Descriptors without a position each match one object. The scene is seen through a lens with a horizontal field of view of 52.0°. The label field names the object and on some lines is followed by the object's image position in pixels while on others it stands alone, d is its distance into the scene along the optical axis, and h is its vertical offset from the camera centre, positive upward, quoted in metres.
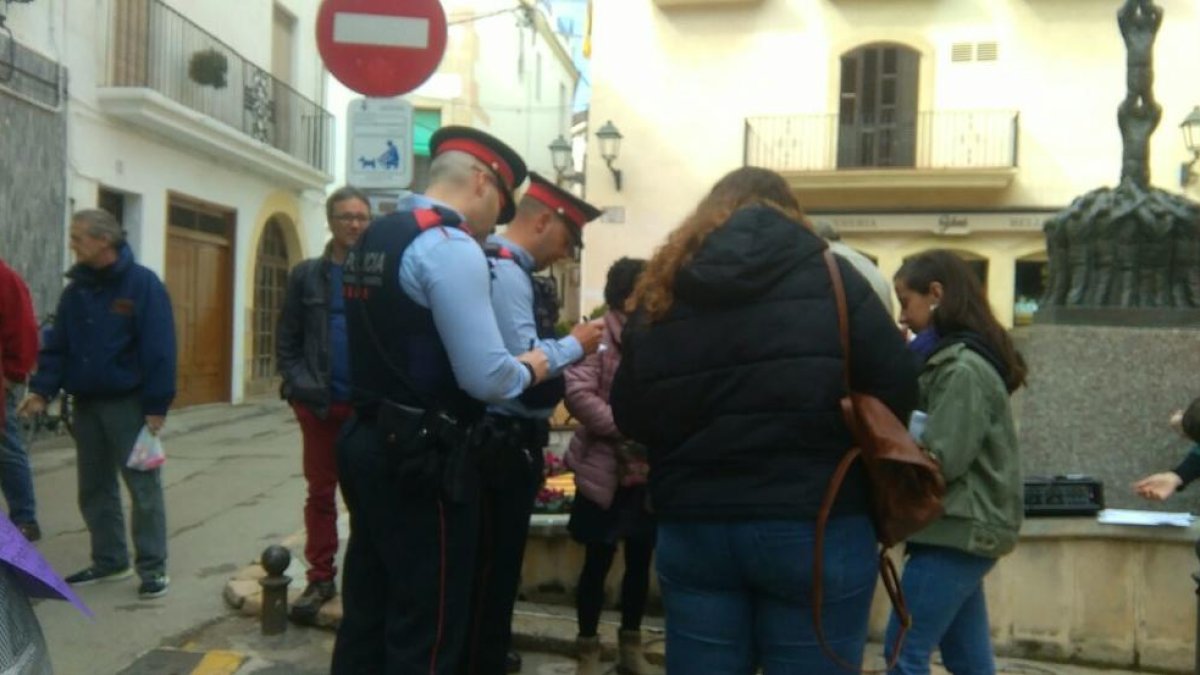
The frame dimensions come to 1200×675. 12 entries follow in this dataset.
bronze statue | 6.15 +0.56
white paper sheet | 4.95 -0.71
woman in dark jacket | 2.58 -0.20
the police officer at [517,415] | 3.54 -0.28
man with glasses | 5.14 -0.22
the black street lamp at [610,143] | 22.50 +3.41
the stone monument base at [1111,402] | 5.77 -0.28
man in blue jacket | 5.65 -0.27
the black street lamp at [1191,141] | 19.78 +3.34
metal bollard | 5.12 -1.18
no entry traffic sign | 5.46 +1.23
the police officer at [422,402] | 3.14 -0.22
